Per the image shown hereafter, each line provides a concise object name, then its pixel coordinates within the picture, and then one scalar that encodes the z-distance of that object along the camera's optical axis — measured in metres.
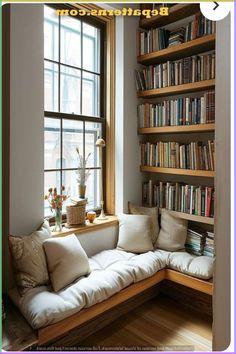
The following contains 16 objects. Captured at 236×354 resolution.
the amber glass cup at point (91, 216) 2.54
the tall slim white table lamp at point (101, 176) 2.62
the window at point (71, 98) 2.38
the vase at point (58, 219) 2.24
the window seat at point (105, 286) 1.55
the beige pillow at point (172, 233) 2.51
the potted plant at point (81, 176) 2.54
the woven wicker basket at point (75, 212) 2.37
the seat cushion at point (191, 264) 2.14
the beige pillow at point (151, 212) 2.67
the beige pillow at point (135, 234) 2.50
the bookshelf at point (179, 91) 2.37
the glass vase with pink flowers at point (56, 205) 2.23
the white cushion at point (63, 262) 1.79
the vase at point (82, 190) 2.53
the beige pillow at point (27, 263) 1.75
